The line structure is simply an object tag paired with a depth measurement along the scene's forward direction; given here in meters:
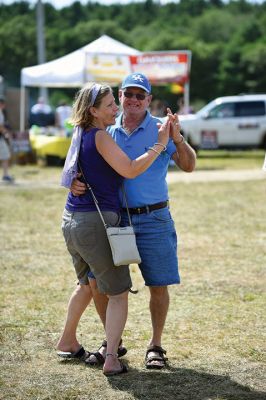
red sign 22.06
